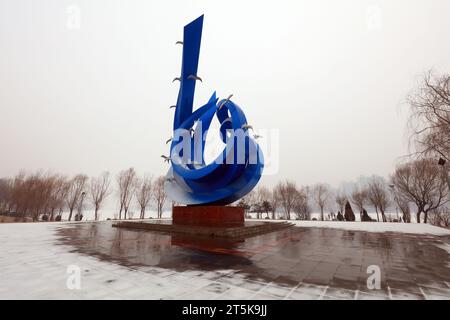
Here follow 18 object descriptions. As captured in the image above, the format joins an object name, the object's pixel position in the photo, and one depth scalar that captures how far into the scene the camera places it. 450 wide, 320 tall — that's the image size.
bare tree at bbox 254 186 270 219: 54.00
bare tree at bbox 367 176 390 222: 40.62
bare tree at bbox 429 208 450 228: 28.04
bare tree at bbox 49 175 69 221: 40.25
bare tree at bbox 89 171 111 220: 42.34
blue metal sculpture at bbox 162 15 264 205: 13.34
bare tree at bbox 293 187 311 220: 51.84
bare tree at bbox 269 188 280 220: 50.82
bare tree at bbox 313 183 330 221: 53.88
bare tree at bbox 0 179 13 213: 52.62
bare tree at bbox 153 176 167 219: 45.16
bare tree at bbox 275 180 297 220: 49.07
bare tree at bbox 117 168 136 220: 40.94
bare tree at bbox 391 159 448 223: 28.91
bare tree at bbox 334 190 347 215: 50.88
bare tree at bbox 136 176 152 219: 43.66
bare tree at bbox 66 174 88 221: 41.83
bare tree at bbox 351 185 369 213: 44.19
